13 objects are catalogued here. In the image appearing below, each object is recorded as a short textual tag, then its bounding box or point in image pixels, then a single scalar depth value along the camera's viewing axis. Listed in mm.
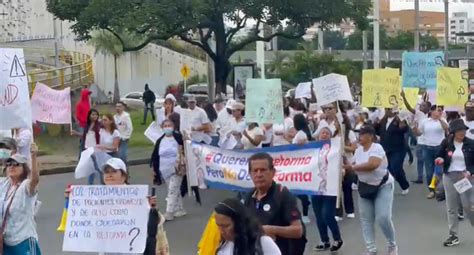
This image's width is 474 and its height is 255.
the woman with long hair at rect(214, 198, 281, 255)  5535
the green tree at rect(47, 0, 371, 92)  26312
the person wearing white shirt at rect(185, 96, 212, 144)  16194
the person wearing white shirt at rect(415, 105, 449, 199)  16078
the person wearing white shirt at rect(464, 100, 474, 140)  12445
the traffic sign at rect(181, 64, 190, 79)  39484
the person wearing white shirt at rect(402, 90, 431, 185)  17172
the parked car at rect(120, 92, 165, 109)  49938
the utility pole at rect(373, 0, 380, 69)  49725
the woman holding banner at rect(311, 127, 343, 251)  11227
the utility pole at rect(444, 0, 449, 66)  50338
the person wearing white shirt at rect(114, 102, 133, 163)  17594
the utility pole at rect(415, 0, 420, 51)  48731
